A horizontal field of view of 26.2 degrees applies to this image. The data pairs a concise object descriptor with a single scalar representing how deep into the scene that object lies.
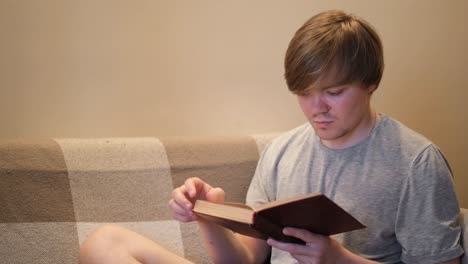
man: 1.67
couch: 1.77
